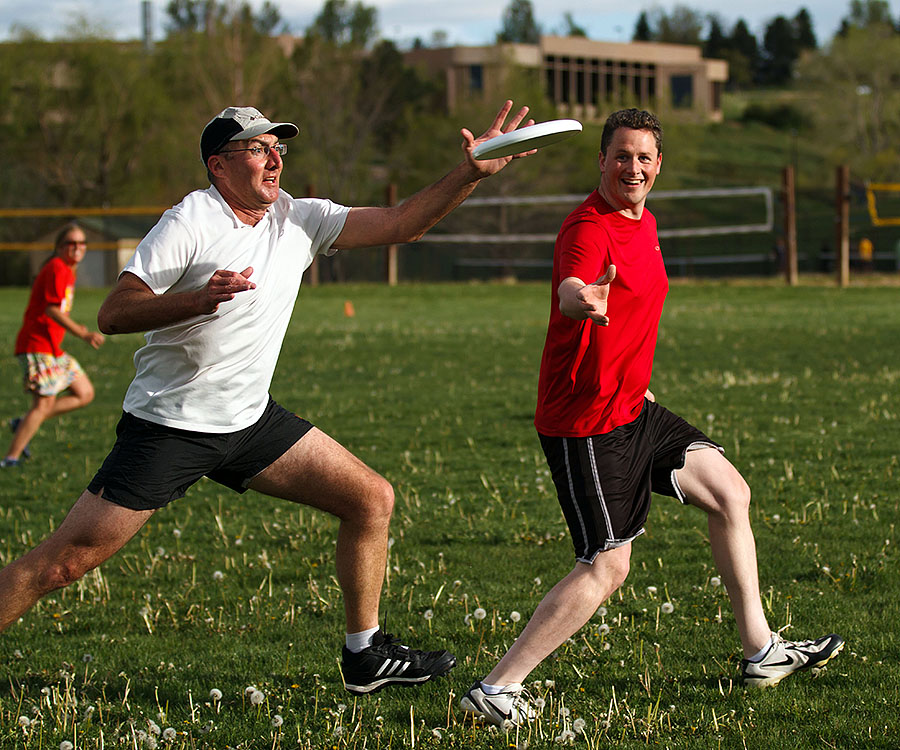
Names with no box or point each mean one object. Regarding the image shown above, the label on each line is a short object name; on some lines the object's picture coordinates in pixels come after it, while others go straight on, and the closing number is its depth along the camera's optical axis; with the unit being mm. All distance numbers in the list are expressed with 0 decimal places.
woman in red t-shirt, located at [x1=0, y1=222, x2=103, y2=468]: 10344
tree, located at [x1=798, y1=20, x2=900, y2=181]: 85375
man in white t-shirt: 4480
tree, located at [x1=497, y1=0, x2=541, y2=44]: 138625
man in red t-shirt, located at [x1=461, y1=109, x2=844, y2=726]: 4441
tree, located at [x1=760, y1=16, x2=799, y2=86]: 165625
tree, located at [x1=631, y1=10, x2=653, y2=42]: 170875
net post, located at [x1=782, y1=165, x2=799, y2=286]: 28914
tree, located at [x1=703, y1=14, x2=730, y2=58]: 168625
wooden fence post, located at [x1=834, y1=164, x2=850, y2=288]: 28797
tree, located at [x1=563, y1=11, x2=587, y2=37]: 136625
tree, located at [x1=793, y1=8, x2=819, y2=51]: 169375
